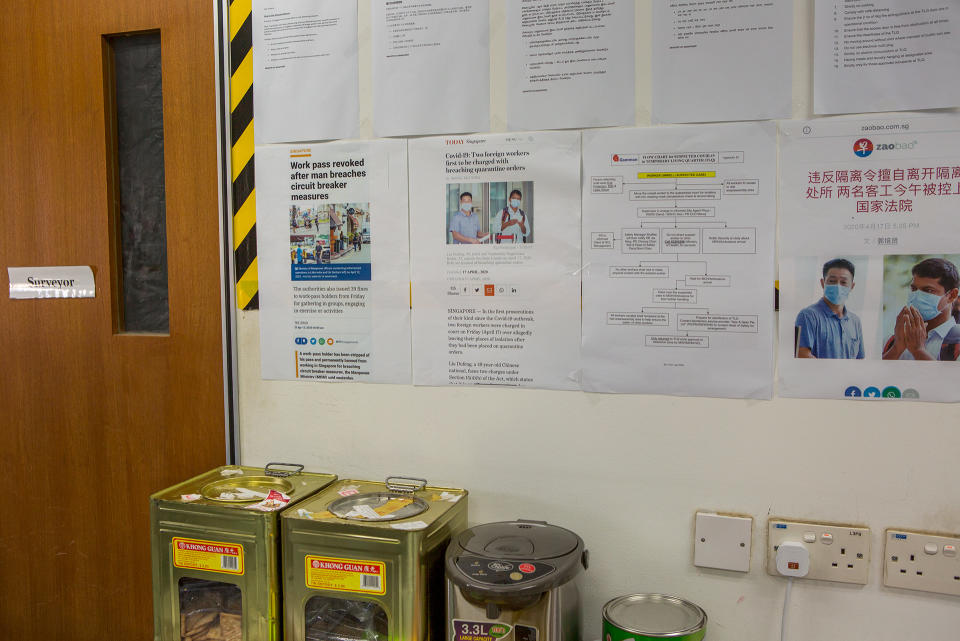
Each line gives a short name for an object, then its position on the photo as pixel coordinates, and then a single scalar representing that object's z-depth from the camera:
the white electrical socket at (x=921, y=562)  1.10
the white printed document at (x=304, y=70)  1.36
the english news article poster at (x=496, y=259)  1.26
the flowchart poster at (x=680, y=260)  1.17
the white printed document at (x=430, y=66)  1.29
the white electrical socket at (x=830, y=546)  1.13
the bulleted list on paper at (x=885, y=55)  1.07
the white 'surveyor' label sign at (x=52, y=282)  1.52
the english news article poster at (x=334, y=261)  1.35
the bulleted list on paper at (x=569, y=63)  1.21
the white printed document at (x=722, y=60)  1.14
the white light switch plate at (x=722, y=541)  1.18
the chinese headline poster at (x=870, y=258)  1.09
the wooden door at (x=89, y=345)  1.45
